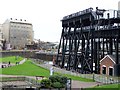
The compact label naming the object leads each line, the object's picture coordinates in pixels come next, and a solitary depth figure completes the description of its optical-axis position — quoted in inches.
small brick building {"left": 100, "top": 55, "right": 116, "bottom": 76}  996.1
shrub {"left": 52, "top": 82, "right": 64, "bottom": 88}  652.0
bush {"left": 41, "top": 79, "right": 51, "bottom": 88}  662.4
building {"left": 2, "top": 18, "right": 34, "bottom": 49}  3257.0
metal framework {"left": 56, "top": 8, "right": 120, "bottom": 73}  1087.3
